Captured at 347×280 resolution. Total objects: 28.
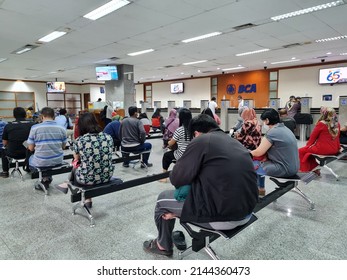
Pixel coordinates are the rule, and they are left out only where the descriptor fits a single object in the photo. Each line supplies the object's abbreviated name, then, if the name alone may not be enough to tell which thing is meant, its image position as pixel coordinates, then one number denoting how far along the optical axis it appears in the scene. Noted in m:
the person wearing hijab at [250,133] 3.44
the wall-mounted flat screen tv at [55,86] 16.38
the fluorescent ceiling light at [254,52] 8.48
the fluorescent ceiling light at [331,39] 6.92
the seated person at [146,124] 6.34
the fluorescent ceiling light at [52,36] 6.01
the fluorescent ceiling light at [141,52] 8.04
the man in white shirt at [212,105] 9.74
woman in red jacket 3.69
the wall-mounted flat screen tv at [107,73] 10.42
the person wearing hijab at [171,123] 4.98
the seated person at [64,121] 6.08
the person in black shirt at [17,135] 4.12
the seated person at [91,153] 2.55
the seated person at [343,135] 4.99
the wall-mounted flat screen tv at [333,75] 11.00
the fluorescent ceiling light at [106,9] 4.25
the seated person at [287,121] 5.48
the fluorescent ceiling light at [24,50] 7.59
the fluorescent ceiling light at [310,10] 4.45
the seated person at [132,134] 4.64
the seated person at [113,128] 5.13
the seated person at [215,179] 1.54
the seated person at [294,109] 8.42
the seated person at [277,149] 2.75
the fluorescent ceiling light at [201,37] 6.28
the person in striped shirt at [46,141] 3.40
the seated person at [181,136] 3.63
